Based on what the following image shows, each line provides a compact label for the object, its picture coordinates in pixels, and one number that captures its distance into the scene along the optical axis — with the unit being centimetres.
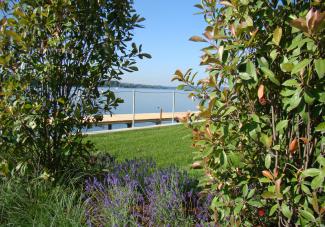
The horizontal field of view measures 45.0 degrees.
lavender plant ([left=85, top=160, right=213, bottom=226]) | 346
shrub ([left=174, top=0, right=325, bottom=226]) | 216
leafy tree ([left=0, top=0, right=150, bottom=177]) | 412
